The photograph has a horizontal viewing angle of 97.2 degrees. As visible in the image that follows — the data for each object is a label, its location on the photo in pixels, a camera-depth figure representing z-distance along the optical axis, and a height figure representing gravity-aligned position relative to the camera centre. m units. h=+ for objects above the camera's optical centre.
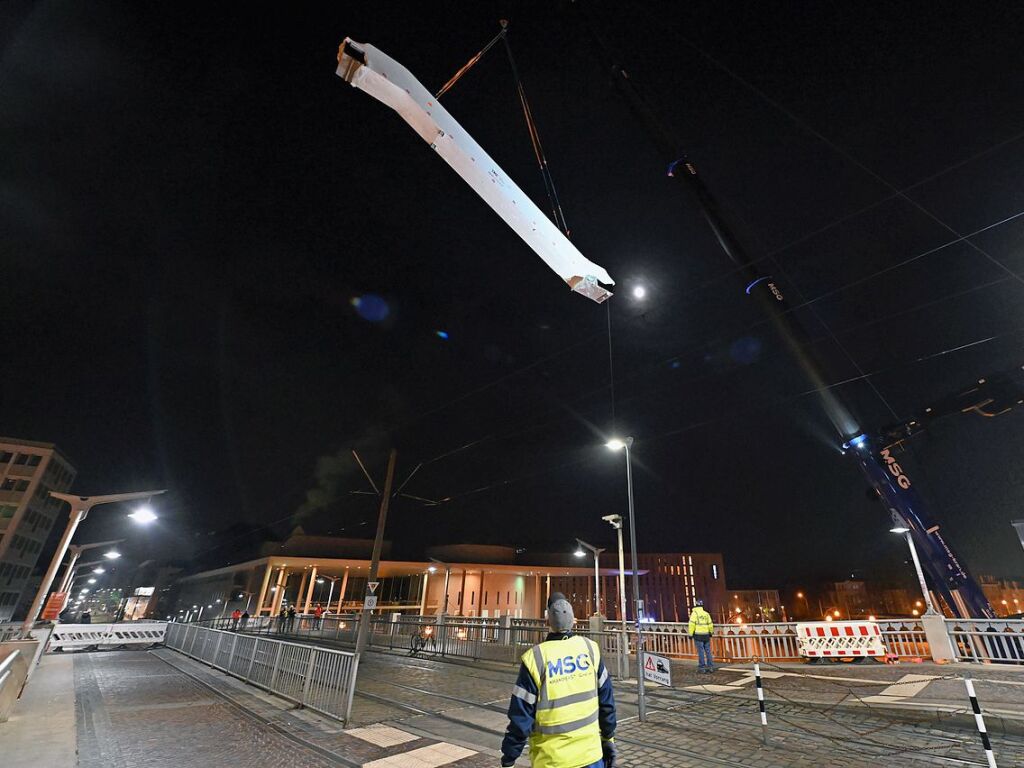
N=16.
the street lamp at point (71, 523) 13.73 +1.67
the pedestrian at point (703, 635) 12.89 -0.63
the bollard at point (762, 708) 6.46 -1.24
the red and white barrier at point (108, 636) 21.86 -2.46
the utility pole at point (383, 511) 18.73 +3.23
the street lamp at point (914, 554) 14.07 +1.92
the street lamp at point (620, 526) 14.12 +2.56
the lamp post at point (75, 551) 22.62 +1.39
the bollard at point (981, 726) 4.66 -0.98
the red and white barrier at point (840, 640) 14.06 -0.65
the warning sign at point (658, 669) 9.31 -1.18
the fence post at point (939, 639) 13.20 -0.45
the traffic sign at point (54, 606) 15.93 -0.88
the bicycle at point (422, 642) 18.20 -1.66
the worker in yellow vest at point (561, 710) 3.27 -0.71
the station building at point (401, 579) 37.00 +1.42
